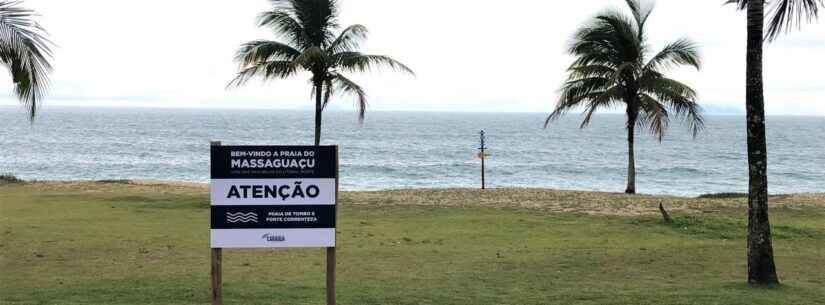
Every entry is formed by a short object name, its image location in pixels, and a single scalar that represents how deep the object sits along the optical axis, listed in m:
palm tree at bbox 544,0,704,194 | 26.05
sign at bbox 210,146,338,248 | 7.57
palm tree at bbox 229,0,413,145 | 22.27
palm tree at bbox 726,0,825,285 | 10.41
